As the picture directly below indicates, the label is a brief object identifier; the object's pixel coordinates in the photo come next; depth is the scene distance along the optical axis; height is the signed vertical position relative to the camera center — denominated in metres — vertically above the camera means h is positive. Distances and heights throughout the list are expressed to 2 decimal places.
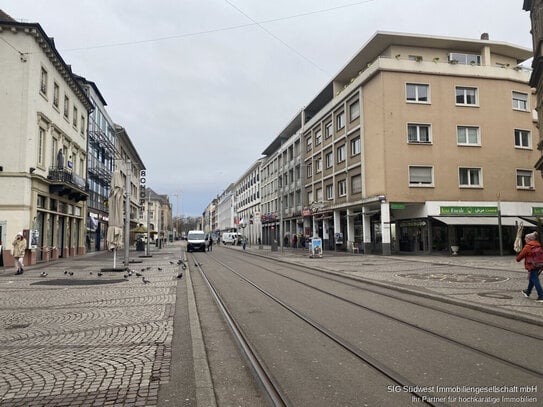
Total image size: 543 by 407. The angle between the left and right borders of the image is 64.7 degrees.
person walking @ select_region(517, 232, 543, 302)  9.70 -0.73
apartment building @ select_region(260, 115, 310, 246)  54.91 +7.60
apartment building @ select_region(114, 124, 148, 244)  53.51 +11.32
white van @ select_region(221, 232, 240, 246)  82.75 -0.26
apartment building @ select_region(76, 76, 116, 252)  38.31 +7.24
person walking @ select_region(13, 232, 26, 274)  17.33 -0.44
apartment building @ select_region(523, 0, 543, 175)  20.91 +9.03
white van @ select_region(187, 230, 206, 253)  45.06 -0.51
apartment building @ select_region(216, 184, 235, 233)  115.43 +7.97
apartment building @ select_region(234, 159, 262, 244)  82.19 +8.25
